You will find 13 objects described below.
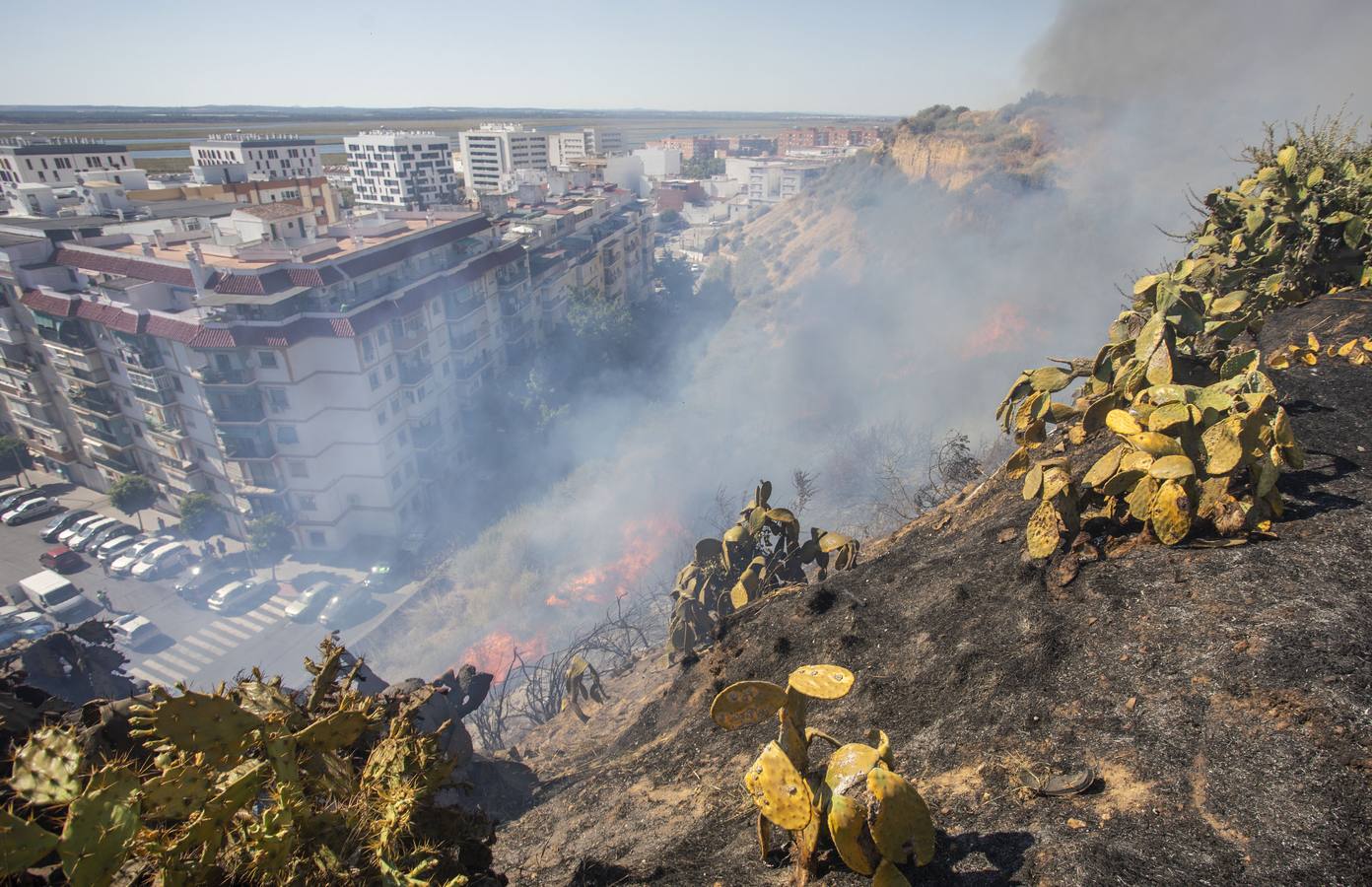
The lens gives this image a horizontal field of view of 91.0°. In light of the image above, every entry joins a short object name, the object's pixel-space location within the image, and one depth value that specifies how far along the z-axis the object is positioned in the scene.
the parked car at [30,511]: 28.72
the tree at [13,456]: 31.48
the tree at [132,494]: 27.25
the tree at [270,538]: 24.69
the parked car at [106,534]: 26.67
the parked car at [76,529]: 27.33
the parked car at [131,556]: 25.47
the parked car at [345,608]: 23.39
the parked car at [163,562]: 25.33
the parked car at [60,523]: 27.55
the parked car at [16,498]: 29.34
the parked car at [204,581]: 24.59
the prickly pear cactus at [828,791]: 3.03
